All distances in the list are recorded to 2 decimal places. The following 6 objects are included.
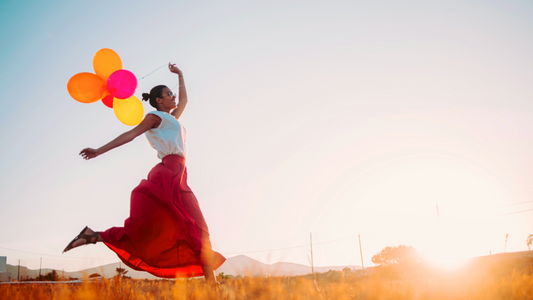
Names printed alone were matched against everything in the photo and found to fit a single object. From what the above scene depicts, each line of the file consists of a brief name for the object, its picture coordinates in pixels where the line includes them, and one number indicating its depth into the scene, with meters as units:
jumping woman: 3.38
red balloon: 4.57
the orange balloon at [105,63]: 4.48
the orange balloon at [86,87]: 4.25
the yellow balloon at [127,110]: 4.49
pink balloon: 4.34
